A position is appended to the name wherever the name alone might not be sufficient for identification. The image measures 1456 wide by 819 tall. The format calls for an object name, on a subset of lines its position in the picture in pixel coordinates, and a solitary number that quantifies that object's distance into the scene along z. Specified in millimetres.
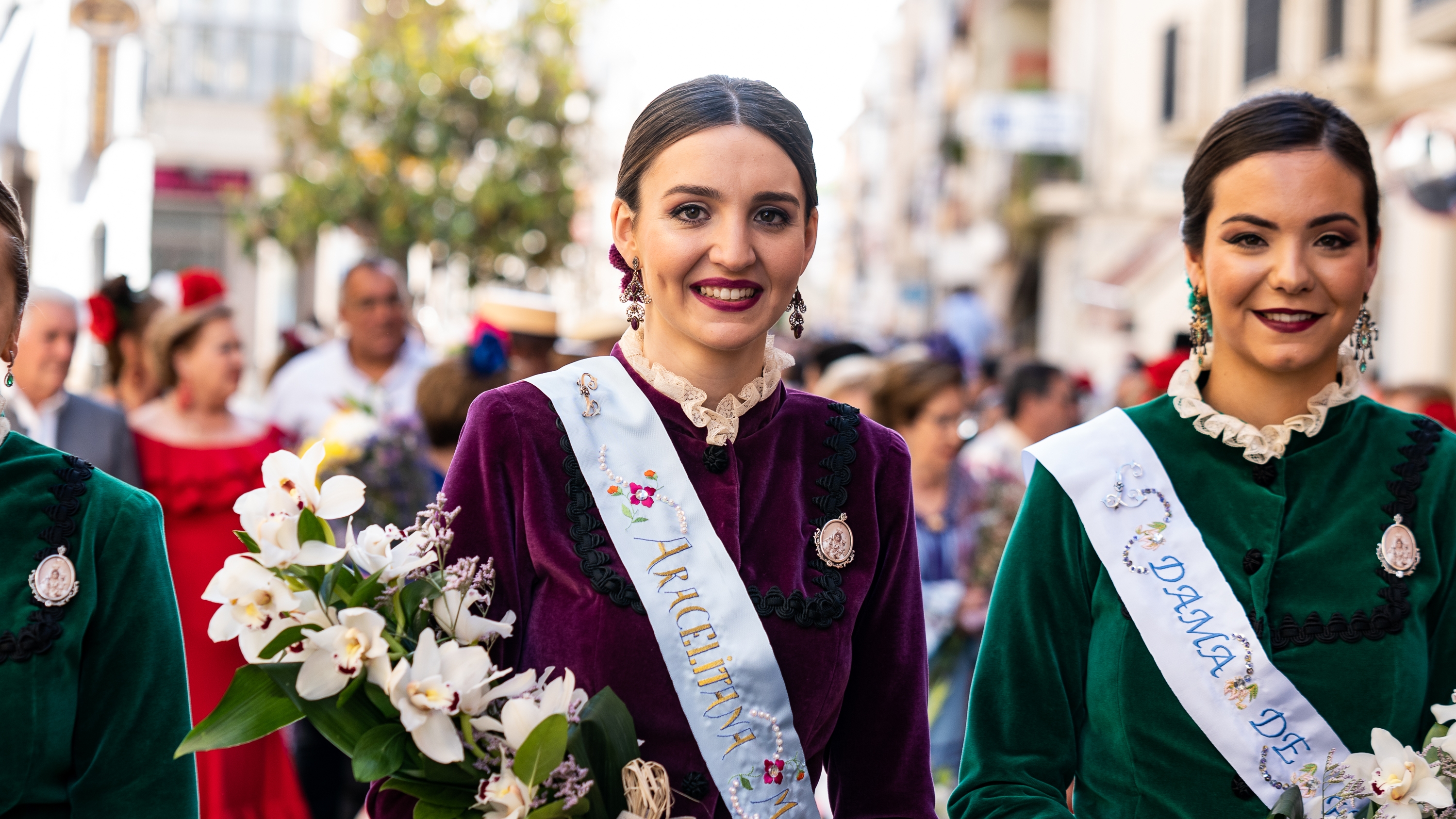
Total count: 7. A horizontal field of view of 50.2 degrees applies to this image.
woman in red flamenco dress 4641
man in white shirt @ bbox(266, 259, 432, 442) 6301
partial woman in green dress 1867
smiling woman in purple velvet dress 2057
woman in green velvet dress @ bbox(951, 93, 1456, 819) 2184
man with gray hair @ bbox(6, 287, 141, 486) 4691
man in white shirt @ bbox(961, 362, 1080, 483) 6910
